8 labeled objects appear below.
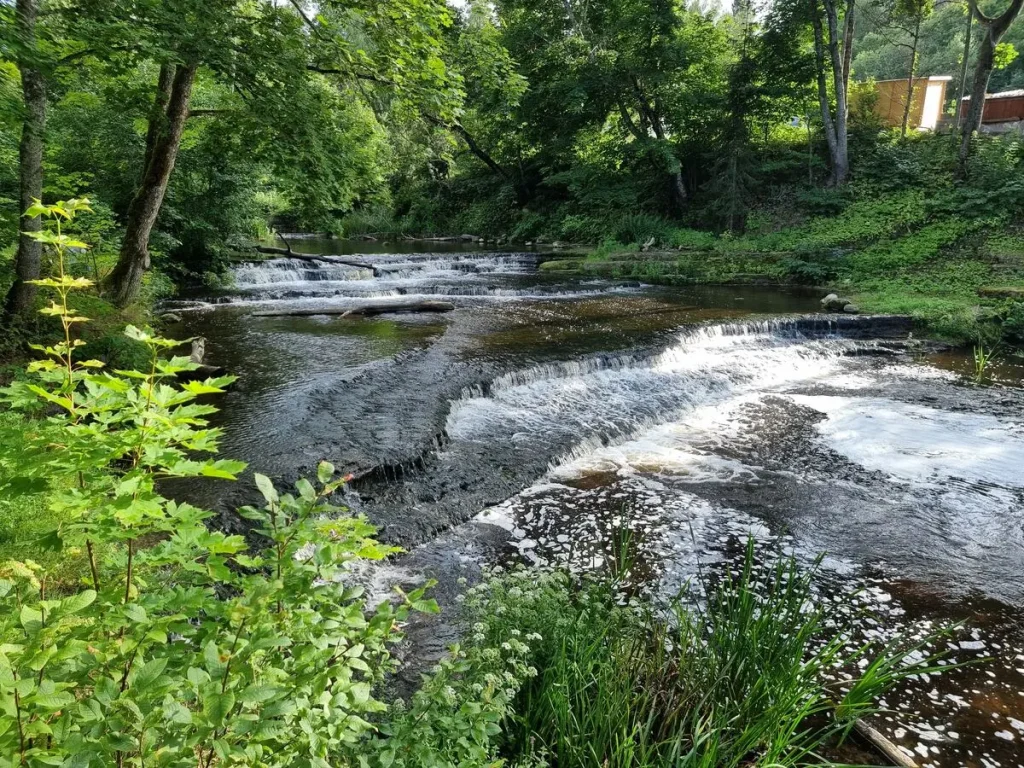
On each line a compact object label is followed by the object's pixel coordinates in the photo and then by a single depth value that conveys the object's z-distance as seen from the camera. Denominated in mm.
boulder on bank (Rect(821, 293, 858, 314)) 13133
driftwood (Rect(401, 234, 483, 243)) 29500
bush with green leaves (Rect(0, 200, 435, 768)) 1172
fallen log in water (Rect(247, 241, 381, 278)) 16478
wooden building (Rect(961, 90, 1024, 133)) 25328
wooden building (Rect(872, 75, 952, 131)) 24734
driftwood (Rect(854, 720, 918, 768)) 2480
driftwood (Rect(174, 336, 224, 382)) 7152
